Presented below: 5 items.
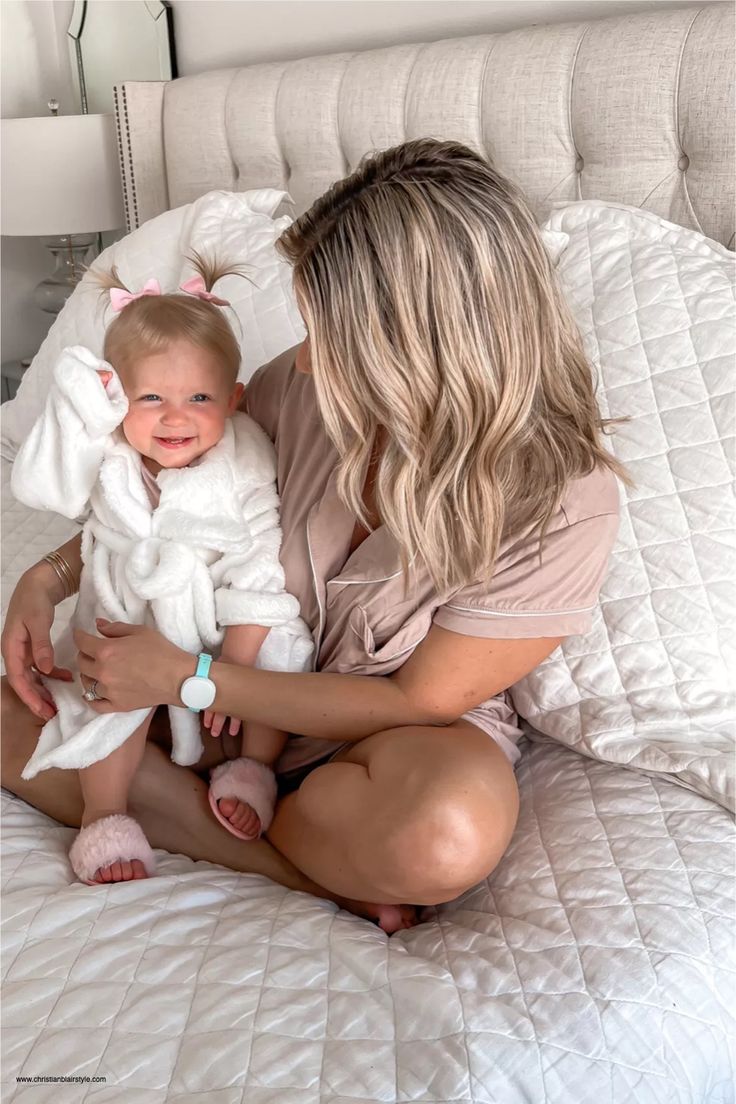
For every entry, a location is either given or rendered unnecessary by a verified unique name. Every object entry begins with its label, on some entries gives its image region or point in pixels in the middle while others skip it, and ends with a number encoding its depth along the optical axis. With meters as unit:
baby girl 1.24
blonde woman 1.01
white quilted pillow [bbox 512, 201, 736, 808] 1.20
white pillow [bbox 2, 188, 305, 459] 1.84
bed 0.85
